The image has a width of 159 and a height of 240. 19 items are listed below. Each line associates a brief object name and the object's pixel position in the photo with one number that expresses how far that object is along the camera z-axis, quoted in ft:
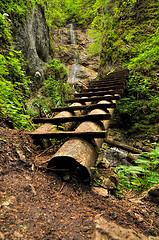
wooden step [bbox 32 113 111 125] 5.64
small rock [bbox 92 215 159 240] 2.42
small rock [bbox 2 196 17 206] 2.55
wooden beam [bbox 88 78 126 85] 14.20
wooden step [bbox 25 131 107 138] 4.42
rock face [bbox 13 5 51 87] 14.98
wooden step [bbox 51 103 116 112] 7.14
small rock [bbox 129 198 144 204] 4.22
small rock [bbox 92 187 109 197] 4.12
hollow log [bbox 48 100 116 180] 3.92
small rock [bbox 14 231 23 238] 1.99
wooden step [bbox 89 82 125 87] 13.47
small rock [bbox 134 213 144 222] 3.30
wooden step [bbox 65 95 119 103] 9.20
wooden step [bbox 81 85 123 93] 12.13
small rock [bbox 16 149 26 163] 4.29
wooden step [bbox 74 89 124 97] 10.70
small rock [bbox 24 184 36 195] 3.26
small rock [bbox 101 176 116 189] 4.76
